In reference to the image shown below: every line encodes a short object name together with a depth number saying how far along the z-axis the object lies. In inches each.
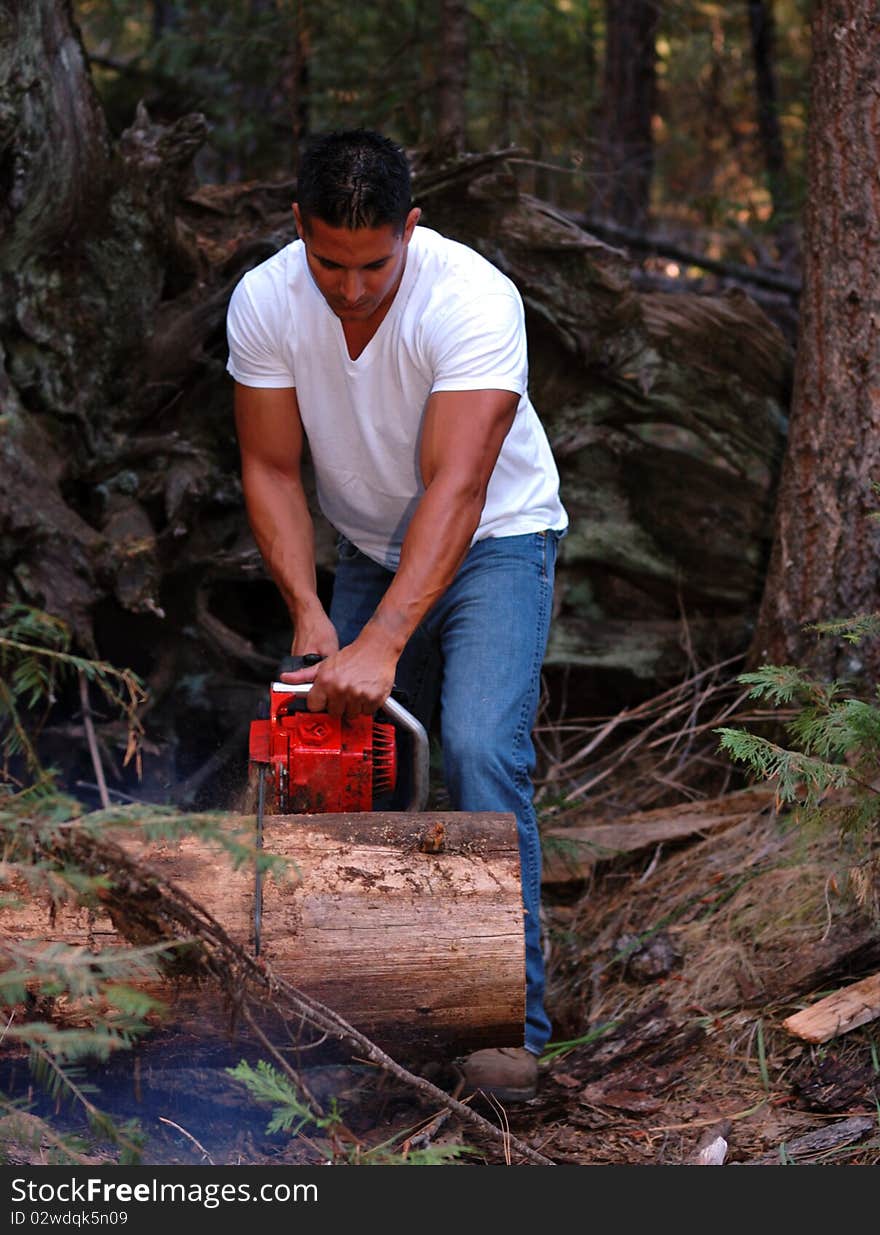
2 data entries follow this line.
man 132.6
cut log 112.0
